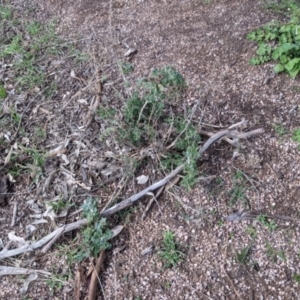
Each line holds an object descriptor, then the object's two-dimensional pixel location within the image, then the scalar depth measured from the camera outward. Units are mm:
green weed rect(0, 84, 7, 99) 2697
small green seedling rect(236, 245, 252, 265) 1817
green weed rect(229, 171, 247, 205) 1973
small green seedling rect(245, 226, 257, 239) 1874
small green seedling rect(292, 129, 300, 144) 2086
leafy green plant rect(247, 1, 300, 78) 2277
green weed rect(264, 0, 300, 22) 2557
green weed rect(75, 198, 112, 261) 1895
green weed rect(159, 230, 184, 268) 1864
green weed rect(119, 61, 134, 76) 2475
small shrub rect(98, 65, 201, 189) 2018
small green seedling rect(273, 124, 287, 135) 2134
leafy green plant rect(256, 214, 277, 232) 1874
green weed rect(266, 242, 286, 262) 1806
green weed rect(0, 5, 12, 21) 3197
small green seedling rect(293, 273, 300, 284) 1735
